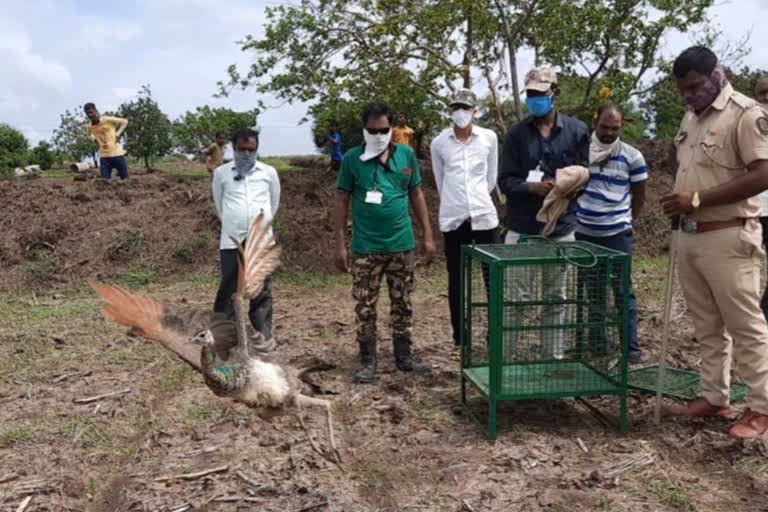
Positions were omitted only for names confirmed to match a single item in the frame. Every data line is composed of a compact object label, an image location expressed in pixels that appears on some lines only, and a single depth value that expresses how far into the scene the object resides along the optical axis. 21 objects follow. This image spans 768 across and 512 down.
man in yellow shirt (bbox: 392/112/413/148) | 10.90
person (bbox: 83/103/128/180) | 11.05
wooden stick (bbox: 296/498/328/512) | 3.58
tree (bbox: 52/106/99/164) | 22.38
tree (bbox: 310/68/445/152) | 9.27
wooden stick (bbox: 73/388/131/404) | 5.12
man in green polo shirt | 5.17
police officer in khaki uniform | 3.79
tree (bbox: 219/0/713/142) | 9.14
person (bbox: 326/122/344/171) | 13.62
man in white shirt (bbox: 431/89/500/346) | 5.39
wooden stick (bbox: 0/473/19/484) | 3.96
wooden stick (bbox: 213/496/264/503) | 3.70
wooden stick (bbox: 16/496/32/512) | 3.67
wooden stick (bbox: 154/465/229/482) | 3.93
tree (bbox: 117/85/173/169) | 19.45
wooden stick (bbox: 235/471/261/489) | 3.85
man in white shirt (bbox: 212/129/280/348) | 5.46
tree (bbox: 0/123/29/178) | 18.75
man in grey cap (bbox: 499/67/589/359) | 4.89
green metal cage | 4.14
